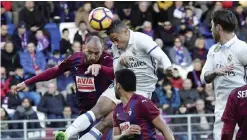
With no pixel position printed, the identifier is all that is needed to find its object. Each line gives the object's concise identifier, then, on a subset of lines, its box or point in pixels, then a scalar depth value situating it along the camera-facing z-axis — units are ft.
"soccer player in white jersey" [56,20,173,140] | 43.52
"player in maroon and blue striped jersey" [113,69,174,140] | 36.78
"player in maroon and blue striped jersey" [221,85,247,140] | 34.63
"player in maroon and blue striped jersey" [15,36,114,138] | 46.78
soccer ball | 45.75
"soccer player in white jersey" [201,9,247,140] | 39.78
